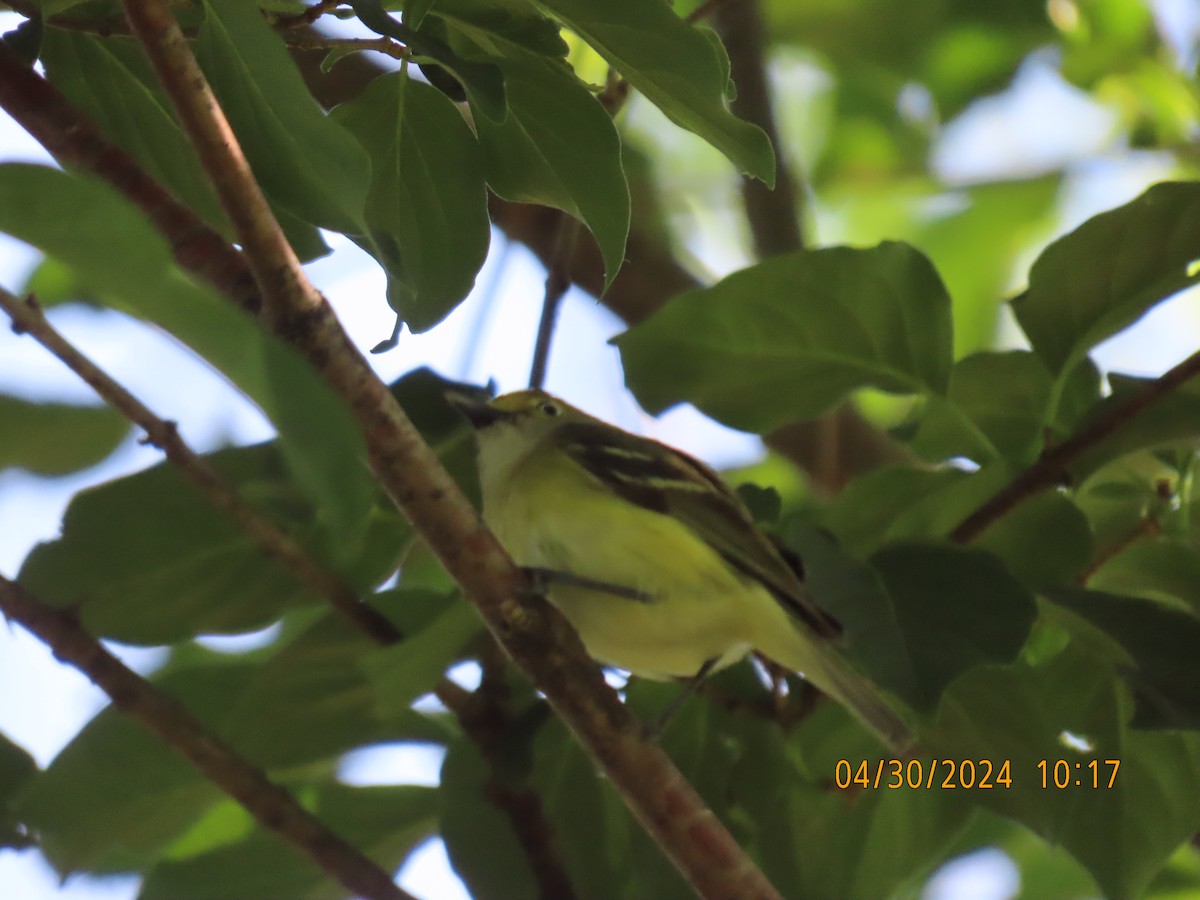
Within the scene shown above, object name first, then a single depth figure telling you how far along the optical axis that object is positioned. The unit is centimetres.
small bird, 479
